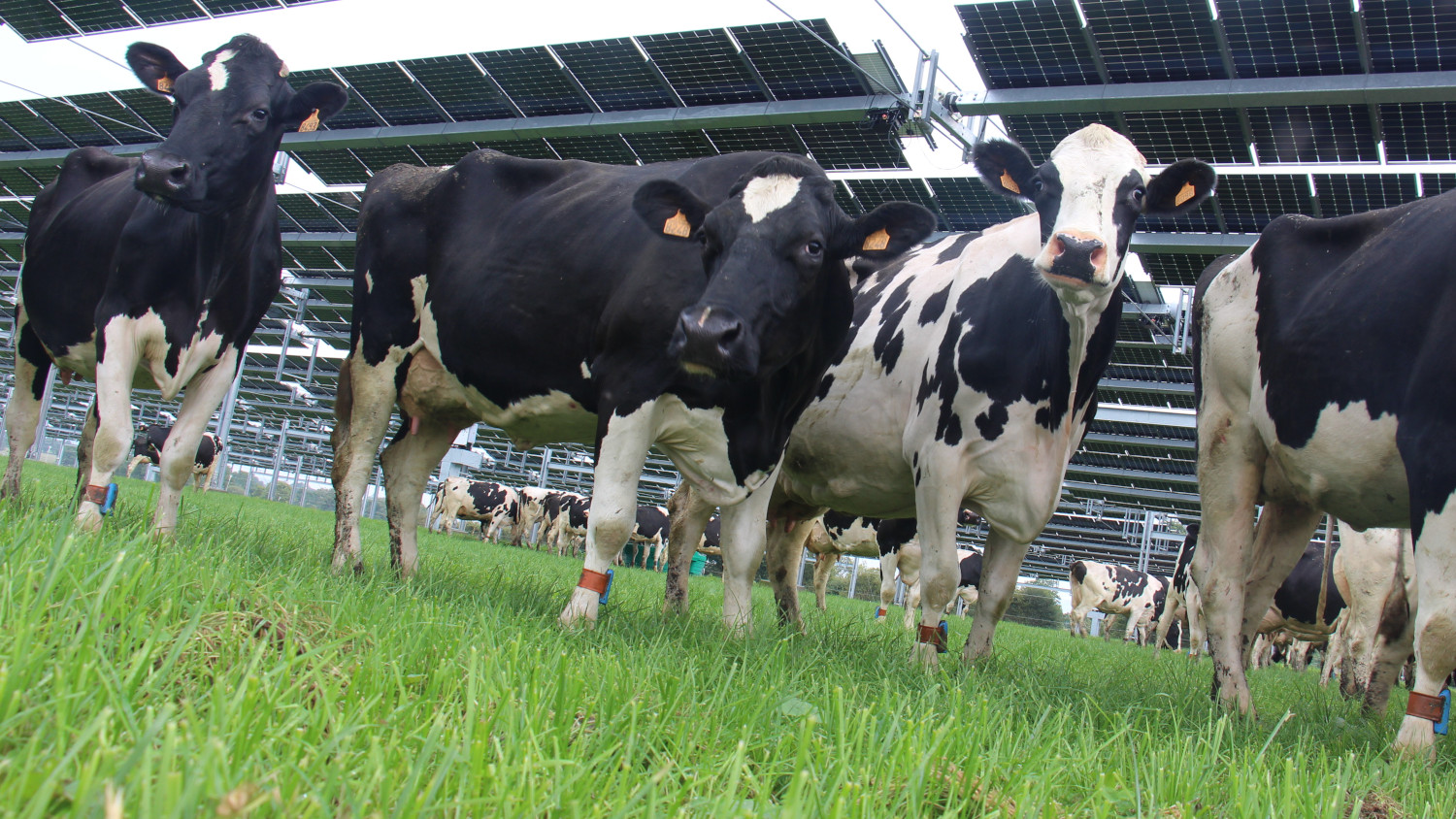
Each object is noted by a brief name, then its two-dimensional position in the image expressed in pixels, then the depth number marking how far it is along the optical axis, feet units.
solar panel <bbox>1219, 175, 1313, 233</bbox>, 31.71
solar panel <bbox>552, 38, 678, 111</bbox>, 33.50
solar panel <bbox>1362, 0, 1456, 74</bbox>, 24.94
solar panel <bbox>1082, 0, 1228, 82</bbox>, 26.91
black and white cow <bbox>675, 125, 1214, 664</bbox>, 13.28
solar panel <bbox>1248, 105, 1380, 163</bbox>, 28.84
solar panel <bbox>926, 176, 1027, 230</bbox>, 35.76
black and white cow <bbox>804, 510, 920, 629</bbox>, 37.08
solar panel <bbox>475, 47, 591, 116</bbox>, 34.71
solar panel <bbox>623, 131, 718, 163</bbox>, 35.19
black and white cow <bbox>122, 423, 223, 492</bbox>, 84.23
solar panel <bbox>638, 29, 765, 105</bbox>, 32.32
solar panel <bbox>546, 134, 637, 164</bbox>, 36.83
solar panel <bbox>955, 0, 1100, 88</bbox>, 28.14
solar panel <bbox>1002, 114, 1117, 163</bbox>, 30.42
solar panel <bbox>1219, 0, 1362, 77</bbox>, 25.73
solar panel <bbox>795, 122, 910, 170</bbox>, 33.14
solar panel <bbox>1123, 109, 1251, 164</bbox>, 29.53
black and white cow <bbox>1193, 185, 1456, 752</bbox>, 10.27
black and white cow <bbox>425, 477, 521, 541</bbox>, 97.04
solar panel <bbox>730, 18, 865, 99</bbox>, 30.73
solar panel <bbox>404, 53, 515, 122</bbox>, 35.91
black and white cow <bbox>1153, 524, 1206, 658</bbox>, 41.83
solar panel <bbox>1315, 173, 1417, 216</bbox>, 30.58
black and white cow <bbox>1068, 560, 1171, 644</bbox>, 82.89
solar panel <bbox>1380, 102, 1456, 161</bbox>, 27.76
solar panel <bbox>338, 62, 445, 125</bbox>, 37.22
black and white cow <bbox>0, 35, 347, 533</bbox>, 13.76
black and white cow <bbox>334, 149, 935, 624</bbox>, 12.23
